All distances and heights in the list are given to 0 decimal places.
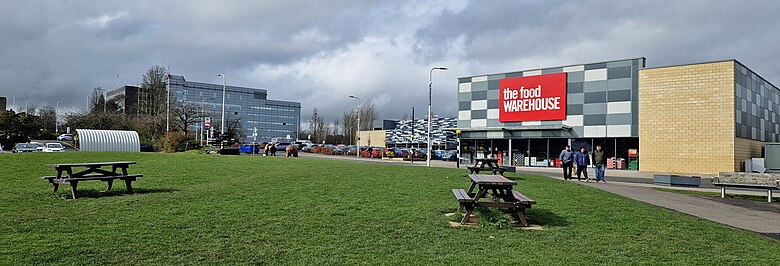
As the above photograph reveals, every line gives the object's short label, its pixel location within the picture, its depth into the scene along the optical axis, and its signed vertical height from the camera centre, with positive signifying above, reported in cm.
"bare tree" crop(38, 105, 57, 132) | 8719 +356
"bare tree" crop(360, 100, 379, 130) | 10719 +585
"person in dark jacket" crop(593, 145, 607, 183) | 2284 -49
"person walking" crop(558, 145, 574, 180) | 2316 -40
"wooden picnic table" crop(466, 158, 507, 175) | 1894 -71
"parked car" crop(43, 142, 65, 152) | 4016 -68
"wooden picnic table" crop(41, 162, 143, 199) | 1039 -77
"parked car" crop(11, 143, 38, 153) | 3978 -73
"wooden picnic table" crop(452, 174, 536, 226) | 827 -81
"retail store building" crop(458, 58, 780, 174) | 3241 +258
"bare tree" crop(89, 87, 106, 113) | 8258 +681
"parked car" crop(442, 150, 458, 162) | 5397 -89
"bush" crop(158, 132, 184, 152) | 4162 -2
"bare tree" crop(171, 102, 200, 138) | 5670 +281
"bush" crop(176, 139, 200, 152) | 4263 -31
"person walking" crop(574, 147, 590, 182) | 2269 -42
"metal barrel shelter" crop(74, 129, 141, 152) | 3416 -6
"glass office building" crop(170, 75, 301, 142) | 12638 +940
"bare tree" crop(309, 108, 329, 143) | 11818 +403
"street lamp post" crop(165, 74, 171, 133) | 5120 +219
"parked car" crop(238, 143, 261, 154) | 6076 -64
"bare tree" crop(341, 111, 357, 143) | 10400 +398
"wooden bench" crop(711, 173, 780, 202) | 1558 -80
